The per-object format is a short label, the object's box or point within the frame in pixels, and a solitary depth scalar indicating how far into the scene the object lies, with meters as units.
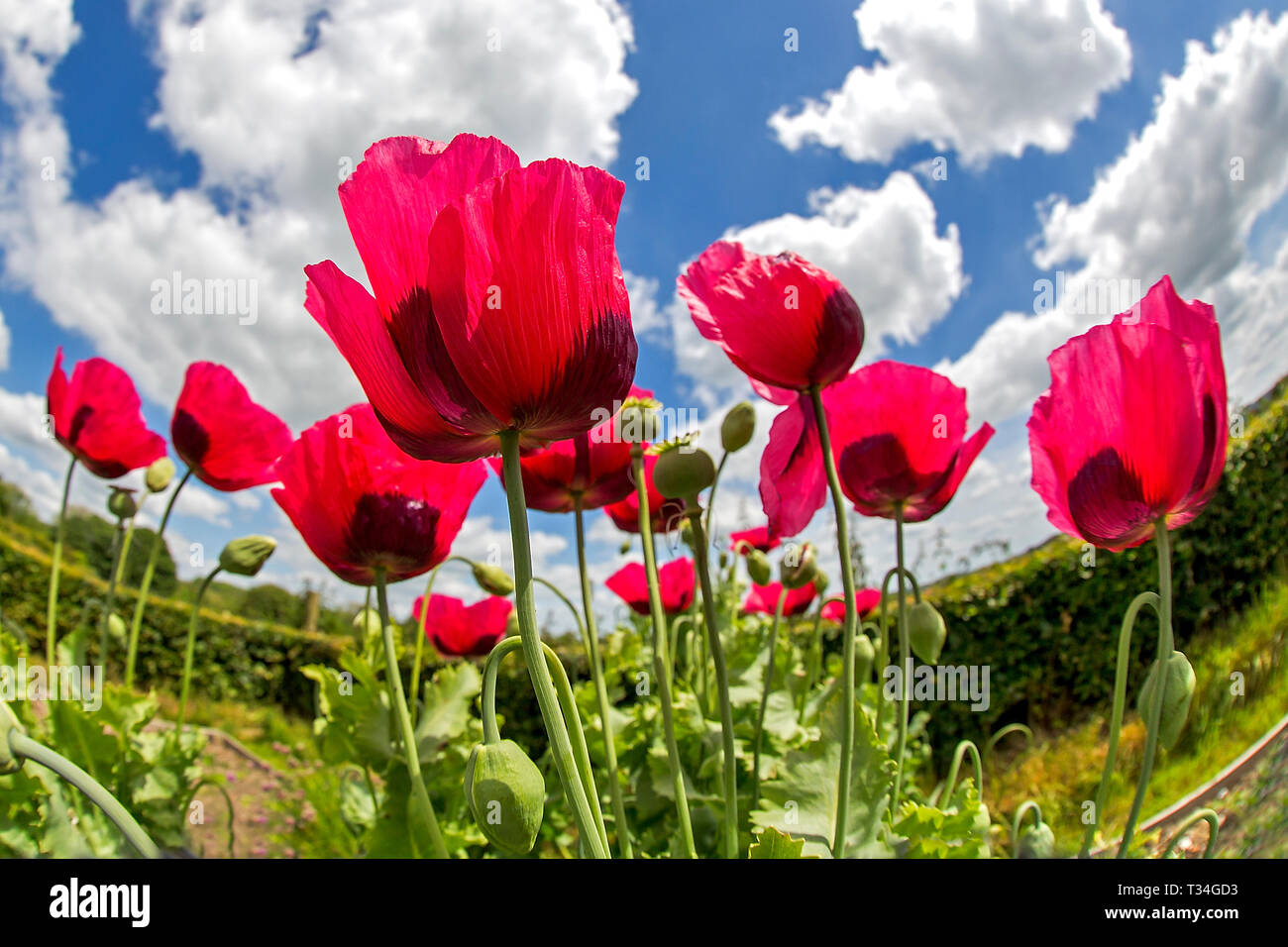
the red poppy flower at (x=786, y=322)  0.38
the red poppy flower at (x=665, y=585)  0.84
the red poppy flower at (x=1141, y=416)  0.34
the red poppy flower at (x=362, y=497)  0.38
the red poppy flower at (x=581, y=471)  0.44
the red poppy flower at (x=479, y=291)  0.24
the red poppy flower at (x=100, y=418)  0.73
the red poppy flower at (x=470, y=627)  0.80
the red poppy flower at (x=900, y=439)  0.45
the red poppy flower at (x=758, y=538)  0.90
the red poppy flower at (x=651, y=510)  0.54
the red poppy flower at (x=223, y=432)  0.66
